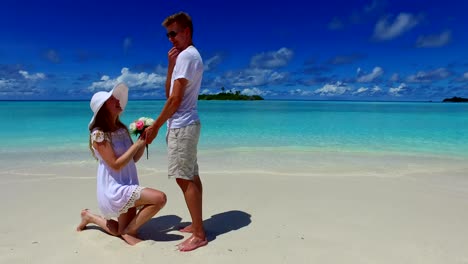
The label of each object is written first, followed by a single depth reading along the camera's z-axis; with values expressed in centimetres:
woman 295
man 291
